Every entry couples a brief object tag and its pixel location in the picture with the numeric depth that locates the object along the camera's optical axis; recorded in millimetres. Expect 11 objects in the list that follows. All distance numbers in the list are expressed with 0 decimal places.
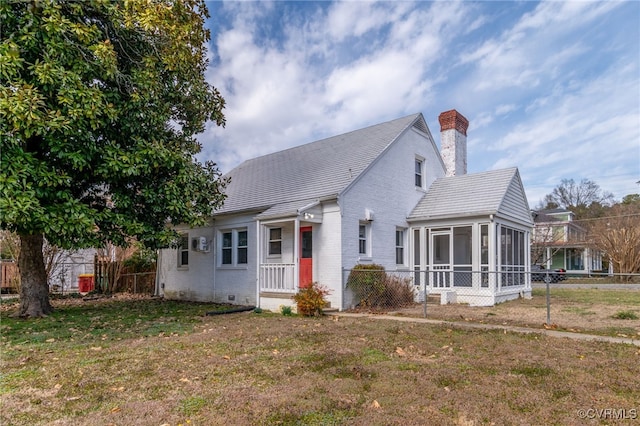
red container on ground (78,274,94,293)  20141
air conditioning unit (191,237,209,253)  15305
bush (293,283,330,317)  10984
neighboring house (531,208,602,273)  34094
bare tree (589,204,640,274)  25344
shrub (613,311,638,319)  10172
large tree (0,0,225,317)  7680
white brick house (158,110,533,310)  12555
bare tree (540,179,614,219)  49656
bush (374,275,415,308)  12594
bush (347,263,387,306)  12188
